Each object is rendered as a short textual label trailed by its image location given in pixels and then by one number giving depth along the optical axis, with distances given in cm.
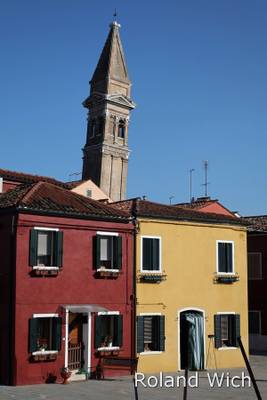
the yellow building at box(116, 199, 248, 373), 2514
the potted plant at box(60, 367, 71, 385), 2170
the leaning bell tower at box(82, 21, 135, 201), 7169
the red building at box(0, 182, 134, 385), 2142
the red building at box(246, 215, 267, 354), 3731
